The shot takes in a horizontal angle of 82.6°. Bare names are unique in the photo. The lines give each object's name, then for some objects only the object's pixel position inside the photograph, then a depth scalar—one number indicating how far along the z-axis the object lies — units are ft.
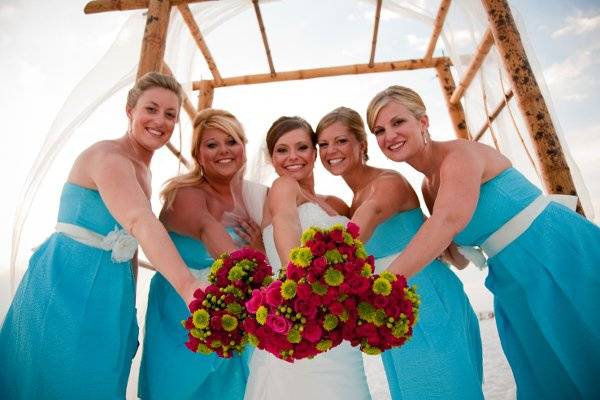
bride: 5.20
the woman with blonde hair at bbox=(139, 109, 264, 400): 6.57
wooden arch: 8.04
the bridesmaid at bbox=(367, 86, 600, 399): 5.72
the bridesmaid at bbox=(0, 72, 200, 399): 5.02
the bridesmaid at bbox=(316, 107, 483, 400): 6.31
